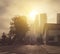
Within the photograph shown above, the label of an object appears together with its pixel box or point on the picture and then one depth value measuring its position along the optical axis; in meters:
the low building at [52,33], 20.55
